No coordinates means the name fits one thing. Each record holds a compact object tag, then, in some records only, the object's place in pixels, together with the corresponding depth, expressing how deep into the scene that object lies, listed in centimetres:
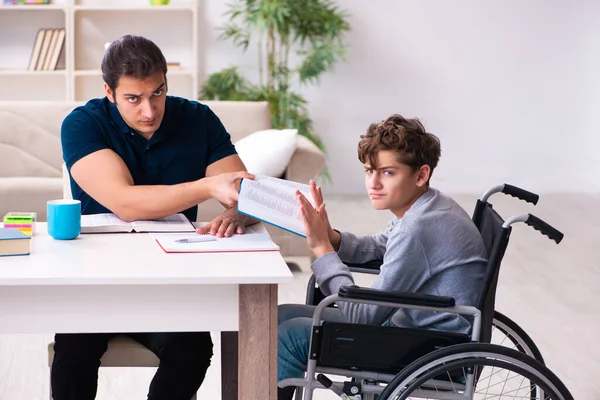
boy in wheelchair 413
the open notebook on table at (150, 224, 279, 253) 408
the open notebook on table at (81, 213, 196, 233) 431
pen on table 417
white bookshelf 1052
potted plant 1010
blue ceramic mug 415
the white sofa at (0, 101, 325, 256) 768
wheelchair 395
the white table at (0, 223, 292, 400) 381
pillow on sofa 696
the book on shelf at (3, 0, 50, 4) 1029
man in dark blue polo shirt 424
